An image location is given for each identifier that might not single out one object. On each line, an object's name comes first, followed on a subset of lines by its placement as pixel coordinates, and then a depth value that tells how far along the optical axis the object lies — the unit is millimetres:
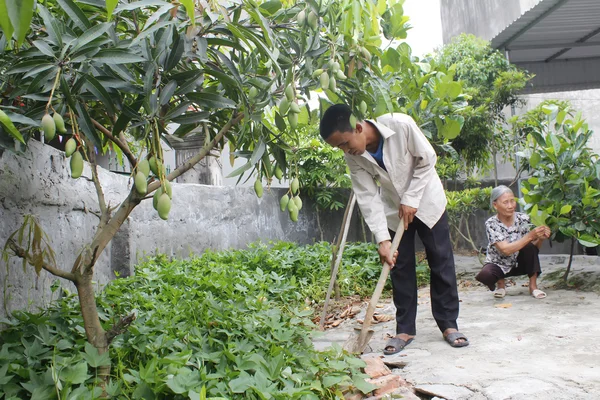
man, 3027
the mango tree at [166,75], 1686
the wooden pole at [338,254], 3941
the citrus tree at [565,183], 4094
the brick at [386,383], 2295
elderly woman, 4309
